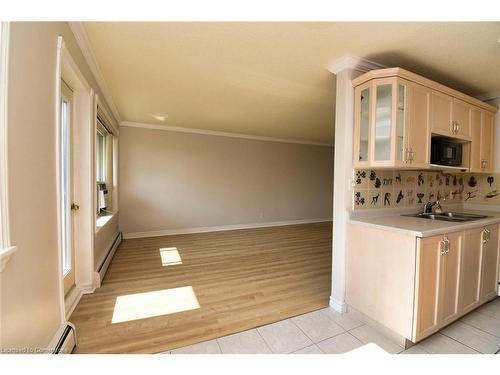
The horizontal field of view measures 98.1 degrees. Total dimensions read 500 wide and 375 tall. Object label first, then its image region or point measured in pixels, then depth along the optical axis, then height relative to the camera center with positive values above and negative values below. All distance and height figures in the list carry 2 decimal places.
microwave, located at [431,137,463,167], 2.14 +0.31
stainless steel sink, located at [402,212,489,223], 2.14 -0.35
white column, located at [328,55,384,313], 1.99 +0.20
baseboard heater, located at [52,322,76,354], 1.35 -1.06
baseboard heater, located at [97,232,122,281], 2.53 -1.08
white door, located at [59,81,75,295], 1.93 -0.05
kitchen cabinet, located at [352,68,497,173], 1.79 +0.58
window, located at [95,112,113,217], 3.23 +0.18
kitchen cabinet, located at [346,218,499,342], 1.51 -0.73
